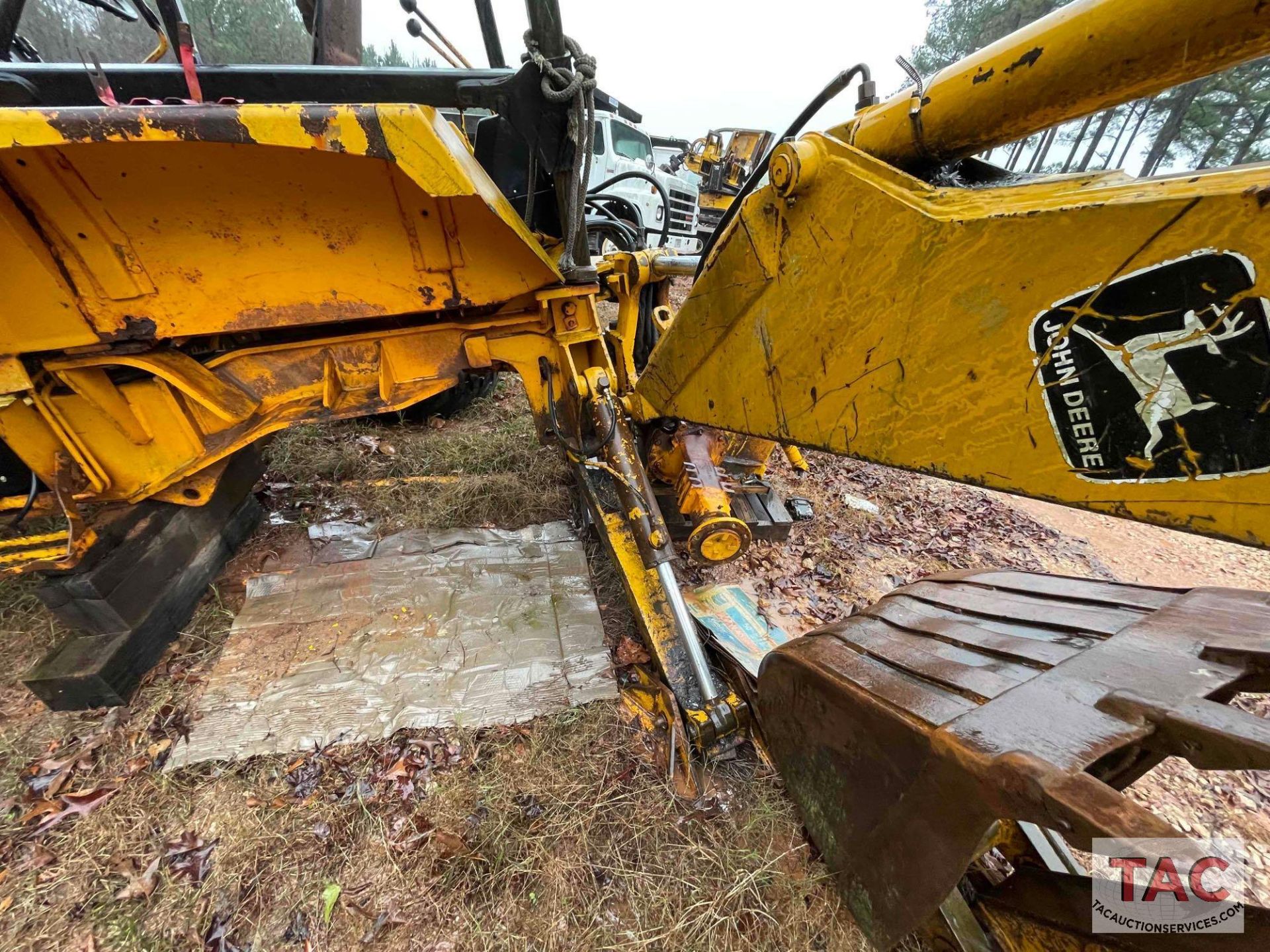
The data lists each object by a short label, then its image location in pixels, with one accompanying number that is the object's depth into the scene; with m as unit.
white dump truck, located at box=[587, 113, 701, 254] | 9.20
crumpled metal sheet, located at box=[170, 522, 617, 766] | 2.46
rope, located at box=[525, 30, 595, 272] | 1.71
